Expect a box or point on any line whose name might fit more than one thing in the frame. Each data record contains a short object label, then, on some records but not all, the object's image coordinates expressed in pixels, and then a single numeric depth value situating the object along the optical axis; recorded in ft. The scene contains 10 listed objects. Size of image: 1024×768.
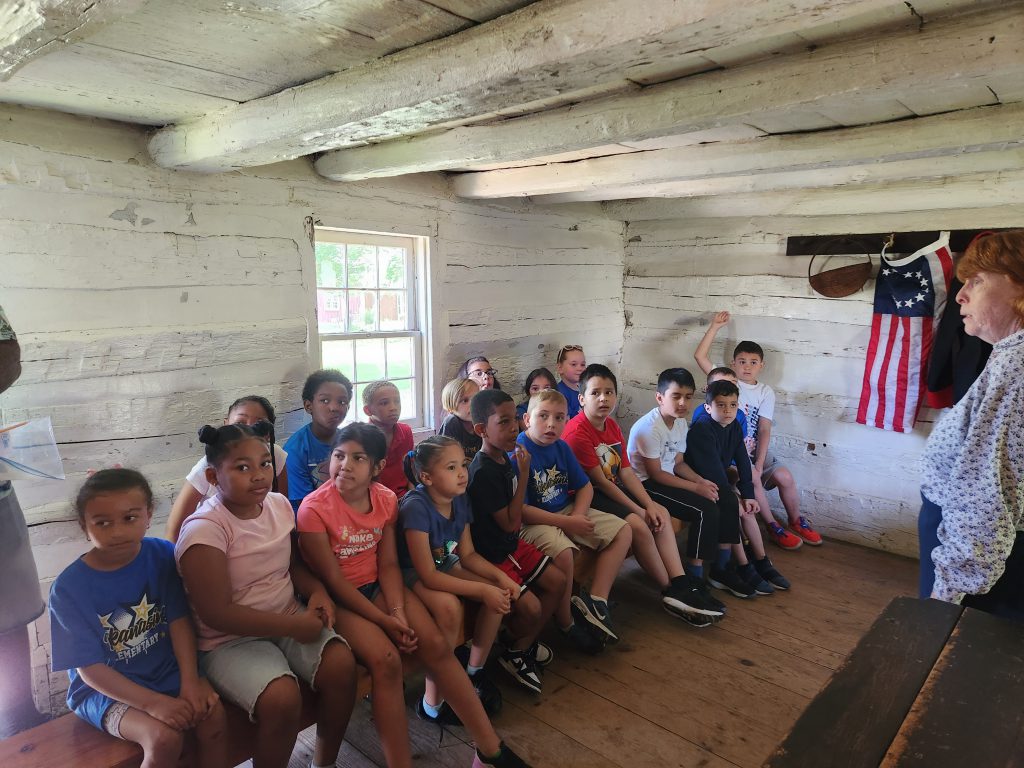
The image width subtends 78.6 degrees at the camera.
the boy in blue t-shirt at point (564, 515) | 9.24
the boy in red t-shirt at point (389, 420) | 9.80
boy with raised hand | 13.97
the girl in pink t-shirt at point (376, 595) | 6.41
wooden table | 3.27
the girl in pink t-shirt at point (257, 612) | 5.67
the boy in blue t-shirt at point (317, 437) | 8.96
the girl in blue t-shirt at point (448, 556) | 7.30
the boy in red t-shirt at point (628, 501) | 10.24
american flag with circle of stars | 12.59
